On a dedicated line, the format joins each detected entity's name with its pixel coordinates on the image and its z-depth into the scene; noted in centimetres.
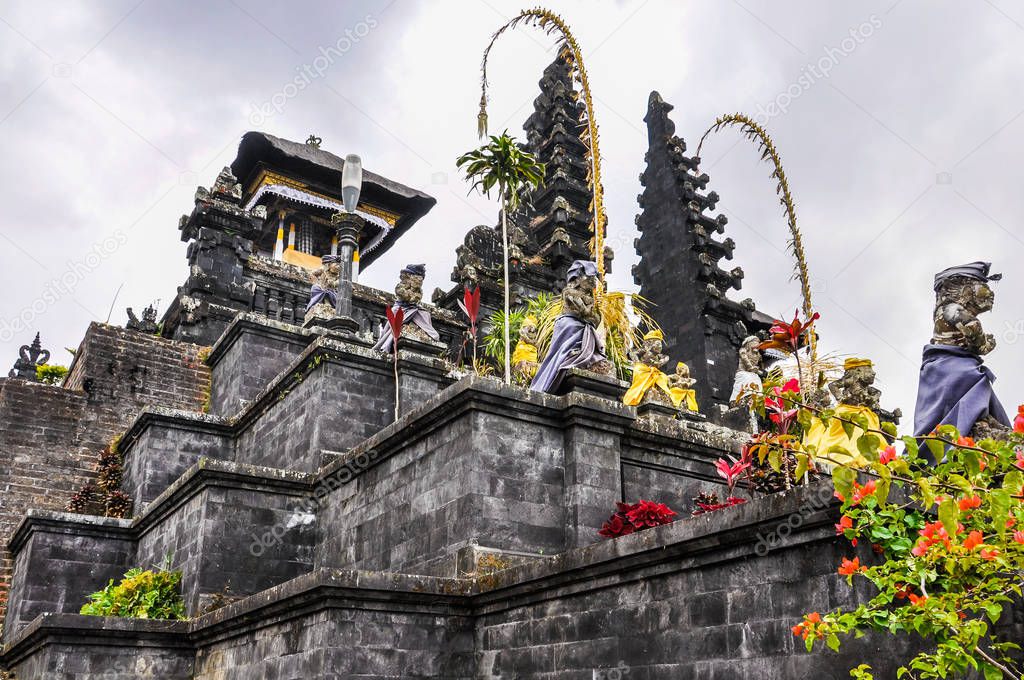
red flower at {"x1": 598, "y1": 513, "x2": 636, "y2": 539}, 782
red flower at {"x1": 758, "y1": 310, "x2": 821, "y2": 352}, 649
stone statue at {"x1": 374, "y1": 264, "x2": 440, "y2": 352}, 1287
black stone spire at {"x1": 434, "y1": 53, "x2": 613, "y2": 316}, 2222
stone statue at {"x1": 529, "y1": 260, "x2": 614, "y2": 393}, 970
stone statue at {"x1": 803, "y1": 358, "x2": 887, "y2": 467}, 912
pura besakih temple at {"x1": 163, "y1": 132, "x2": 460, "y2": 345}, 1752
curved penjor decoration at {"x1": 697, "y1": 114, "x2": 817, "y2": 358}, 1941
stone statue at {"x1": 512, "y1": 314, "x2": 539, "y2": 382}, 1409
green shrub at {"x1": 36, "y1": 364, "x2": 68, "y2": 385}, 2108
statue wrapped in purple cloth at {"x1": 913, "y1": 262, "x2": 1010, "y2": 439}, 578
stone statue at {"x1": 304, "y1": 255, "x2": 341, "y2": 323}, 1526
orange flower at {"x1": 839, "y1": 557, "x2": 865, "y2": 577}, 392
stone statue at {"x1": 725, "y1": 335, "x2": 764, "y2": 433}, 1691
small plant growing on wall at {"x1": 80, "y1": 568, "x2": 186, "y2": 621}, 1016
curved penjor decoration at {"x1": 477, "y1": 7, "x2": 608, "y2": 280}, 1689
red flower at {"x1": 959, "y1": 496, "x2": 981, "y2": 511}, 349
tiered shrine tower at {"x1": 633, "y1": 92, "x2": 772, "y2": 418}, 2425
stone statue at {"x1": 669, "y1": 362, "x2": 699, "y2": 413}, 1633
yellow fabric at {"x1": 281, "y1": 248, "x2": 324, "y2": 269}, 2855
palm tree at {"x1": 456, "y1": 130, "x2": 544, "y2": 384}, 1124
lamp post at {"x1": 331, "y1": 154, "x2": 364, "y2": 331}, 1345
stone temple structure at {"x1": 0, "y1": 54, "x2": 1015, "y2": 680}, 543
